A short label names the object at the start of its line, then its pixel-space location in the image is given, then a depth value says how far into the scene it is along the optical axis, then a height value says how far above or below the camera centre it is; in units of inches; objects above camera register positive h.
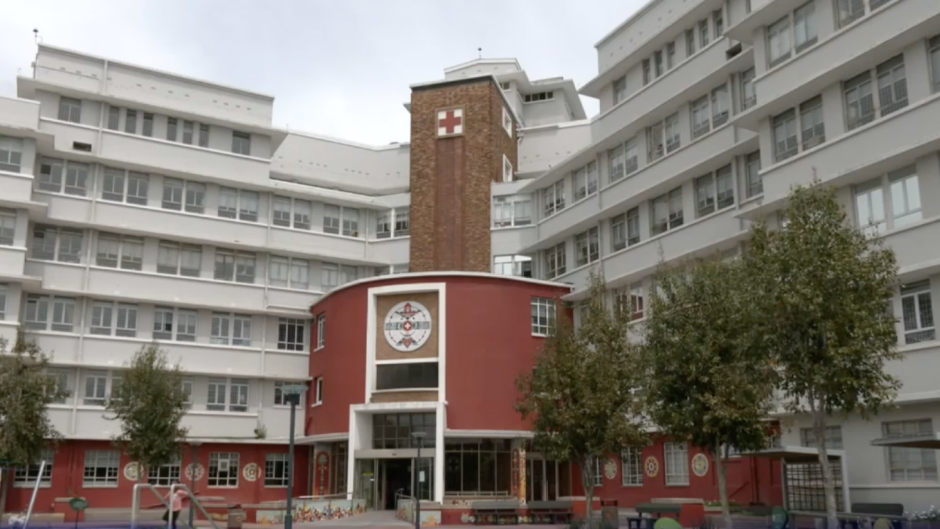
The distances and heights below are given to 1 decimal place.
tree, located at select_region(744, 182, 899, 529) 857.5 +131.7
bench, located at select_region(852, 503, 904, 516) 1043.9 -54.1
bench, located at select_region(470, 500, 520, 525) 1531.7 -84.4
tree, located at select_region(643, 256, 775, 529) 997.8 +98.3
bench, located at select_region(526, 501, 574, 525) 1541.6 -85.2
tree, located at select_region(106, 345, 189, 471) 1637.6 +78.8
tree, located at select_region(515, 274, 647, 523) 1255.5 +85.8
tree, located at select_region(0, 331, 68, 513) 1540.4 +88.7
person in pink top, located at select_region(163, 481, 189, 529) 943.7 -42.5
